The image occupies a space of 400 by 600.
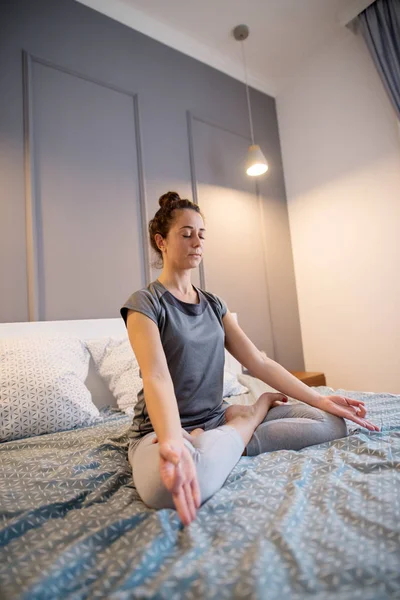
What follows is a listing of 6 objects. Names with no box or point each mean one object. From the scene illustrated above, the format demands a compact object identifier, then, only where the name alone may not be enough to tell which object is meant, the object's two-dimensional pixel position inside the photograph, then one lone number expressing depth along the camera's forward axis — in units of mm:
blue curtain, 2404
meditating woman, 721
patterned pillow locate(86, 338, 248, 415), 1729
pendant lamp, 2701
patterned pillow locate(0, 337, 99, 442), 1310
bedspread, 466
